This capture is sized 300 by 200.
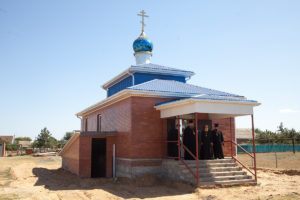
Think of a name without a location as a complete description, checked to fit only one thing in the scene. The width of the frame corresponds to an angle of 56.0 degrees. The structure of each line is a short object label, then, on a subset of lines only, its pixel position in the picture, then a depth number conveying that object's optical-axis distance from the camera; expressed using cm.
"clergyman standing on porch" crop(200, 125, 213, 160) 1202
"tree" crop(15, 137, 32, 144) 8125
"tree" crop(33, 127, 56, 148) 3981
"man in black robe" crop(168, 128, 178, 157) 1230
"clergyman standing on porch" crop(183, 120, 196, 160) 1171
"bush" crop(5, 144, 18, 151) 4505
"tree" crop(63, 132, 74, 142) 6798
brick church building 1140
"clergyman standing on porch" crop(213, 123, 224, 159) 1237
